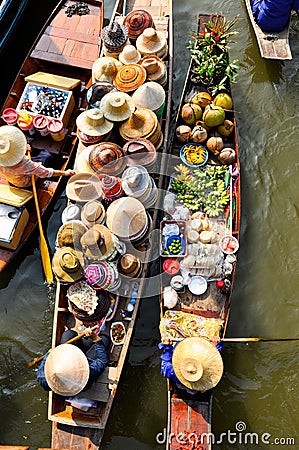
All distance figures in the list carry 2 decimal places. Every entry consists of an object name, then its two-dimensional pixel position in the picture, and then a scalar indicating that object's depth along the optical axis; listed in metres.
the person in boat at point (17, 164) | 5.50
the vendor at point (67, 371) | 4.27
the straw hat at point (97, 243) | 4.92
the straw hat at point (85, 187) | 5.37
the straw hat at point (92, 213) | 5.11
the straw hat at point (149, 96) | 5.80
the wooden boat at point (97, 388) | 4.79
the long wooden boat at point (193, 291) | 4.88
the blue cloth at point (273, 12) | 7.14
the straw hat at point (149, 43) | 6.44
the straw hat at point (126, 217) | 5.10
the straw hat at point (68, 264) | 4.96
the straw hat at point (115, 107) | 5.64
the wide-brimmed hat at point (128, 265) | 5.20
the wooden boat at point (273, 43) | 7.40
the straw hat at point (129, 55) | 6.26
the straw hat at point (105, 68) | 6.24
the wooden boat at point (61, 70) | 6.76
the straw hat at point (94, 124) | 5.69
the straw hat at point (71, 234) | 5.08
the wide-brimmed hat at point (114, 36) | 6.48
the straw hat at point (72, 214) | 5.34
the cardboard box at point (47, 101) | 6.77
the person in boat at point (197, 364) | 4.39
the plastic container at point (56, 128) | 6.57
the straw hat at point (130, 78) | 5.98
